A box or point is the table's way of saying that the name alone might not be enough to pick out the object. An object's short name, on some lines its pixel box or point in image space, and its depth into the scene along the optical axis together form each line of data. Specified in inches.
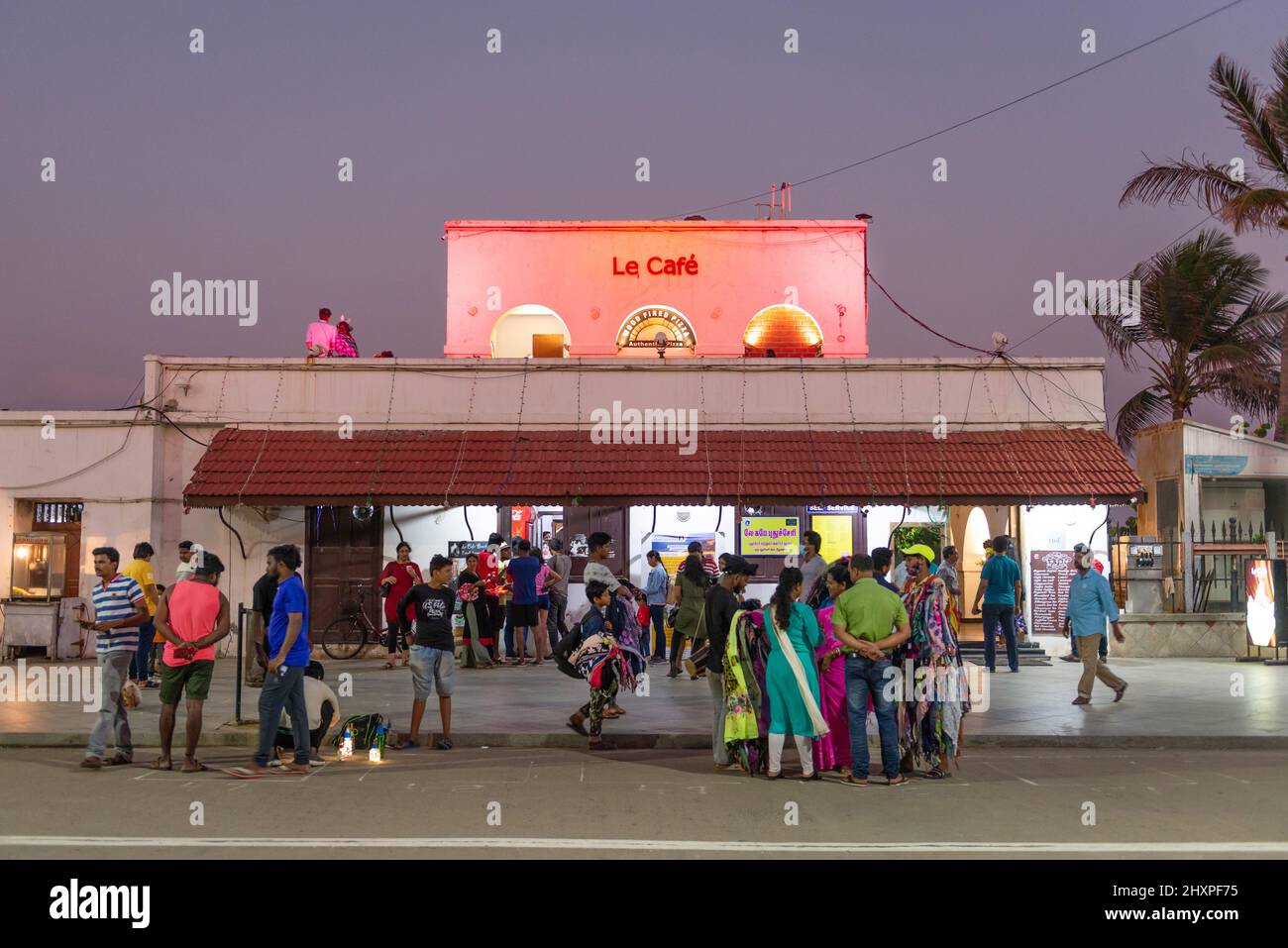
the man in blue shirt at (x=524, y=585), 716.0
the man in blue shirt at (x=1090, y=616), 540.1
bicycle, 772.0
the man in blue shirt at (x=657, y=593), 732.7
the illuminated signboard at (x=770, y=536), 804.6
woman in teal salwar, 383.6
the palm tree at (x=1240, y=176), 908.0
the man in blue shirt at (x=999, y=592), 665.0
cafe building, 754.2
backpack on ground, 438.0
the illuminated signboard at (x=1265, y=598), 718.5
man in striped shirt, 405.7
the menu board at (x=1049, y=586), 785.6
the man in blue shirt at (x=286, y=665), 395.2
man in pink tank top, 394.6
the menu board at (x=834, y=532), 803.4
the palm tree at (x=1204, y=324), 1201.4
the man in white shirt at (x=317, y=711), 427.2
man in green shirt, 376.2
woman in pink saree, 391.9
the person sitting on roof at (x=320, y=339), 839.9
